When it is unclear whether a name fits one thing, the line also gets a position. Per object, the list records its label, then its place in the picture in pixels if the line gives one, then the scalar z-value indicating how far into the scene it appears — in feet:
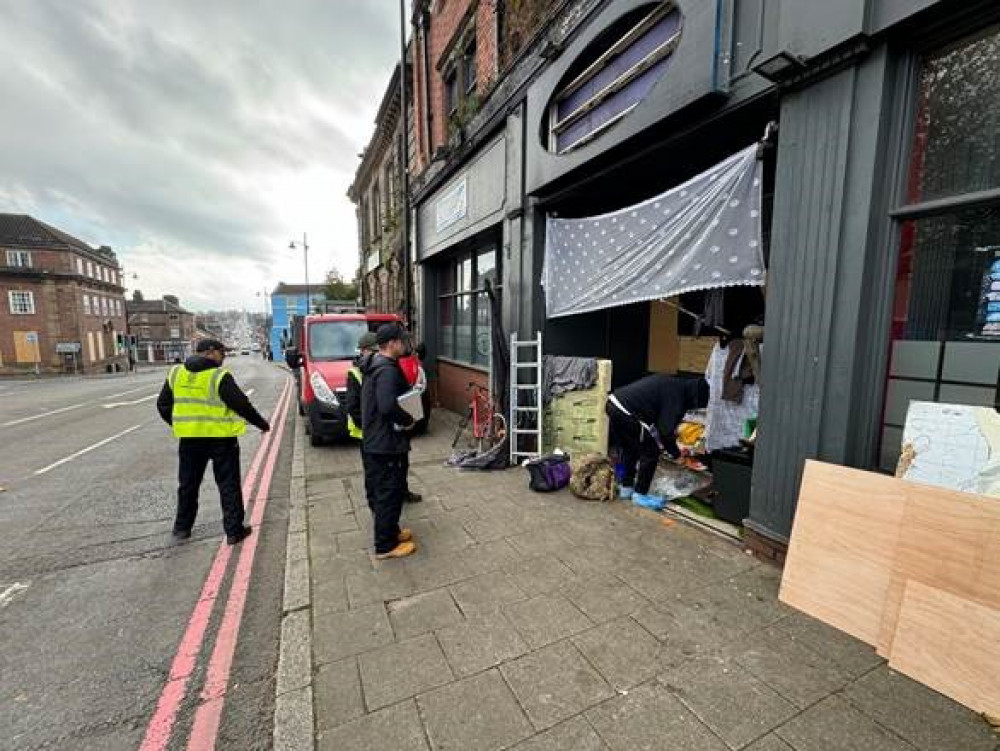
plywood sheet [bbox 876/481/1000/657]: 7.23
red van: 23.21
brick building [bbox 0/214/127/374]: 116.67
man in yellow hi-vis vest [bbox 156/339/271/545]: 12.52
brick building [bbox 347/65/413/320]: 45.09
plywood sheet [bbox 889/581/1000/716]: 6.75
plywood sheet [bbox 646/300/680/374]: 22.20
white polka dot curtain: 11.98
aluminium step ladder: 20.06
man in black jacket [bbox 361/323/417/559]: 11.30
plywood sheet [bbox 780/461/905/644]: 8.43
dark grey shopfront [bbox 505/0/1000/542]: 8.36
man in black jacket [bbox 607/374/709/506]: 14.84
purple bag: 16.39
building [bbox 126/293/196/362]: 225.76
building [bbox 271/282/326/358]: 155.21
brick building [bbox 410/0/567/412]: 22.86
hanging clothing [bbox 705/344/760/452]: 14.67
